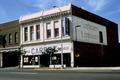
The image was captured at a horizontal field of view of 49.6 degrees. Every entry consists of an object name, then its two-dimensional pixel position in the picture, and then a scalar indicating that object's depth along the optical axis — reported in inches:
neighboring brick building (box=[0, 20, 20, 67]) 1086.8
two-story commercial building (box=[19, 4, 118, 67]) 895.3
